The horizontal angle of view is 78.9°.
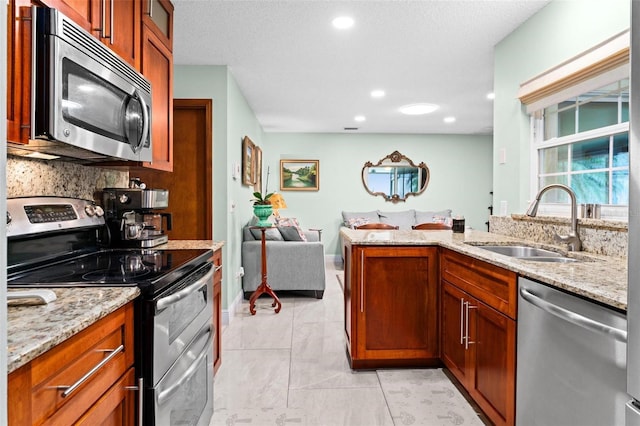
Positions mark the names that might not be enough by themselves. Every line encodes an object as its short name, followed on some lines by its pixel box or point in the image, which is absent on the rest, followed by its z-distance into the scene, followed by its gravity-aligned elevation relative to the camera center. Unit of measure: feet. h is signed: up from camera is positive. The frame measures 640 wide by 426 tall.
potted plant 13.50 +0.00
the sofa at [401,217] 24.01 -0.34
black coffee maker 6.75 -0.10
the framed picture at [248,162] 15.38 +2.10
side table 13.12 -2.72
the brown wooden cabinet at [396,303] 8.38 -1.98
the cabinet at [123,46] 3.73 +2.37
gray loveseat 14.84 -2.11
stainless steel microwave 3.90 +1.35
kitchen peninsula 5.85 -1.81
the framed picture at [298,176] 24.81 +2.25
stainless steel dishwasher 3.58 -1.58
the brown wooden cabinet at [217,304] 7.69 -1.90
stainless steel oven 4.05 -0.77
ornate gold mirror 25.09 +2.23
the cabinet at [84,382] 2.44 -1.27
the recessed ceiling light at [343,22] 9.25 +4.61
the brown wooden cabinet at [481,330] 5.46 -1.95
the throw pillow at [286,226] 15.74 -0.69
